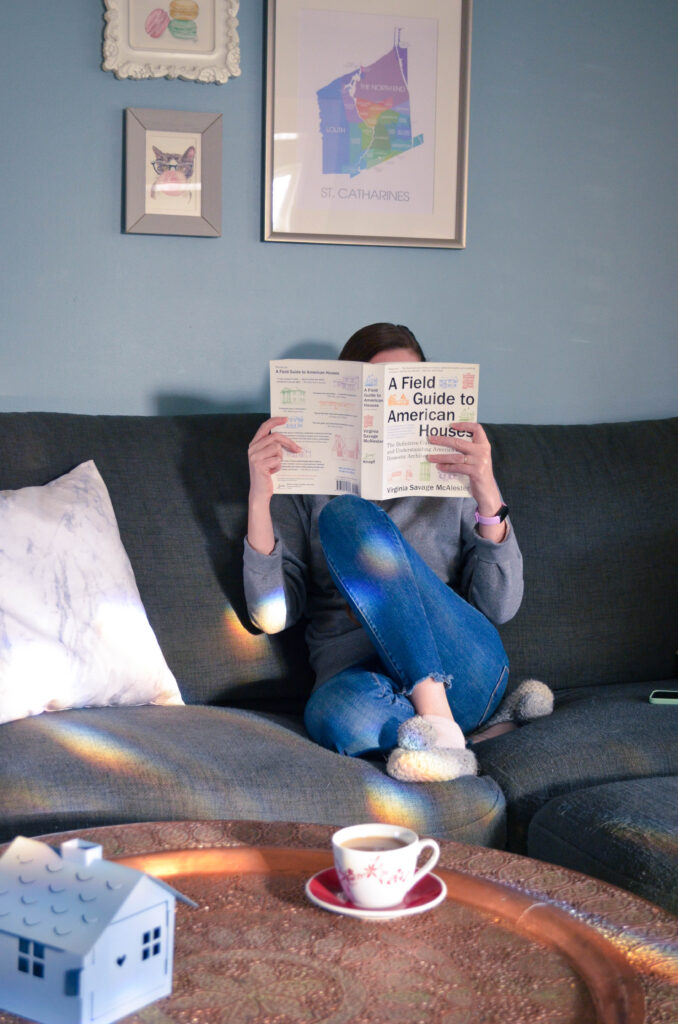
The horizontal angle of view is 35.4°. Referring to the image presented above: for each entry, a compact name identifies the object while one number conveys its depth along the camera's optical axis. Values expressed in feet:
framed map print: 7.52
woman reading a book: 5.33
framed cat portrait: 7.27
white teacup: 2.83
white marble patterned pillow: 5.23
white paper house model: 2.34
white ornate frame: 7.14
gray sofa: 4.52
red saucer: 2.87
